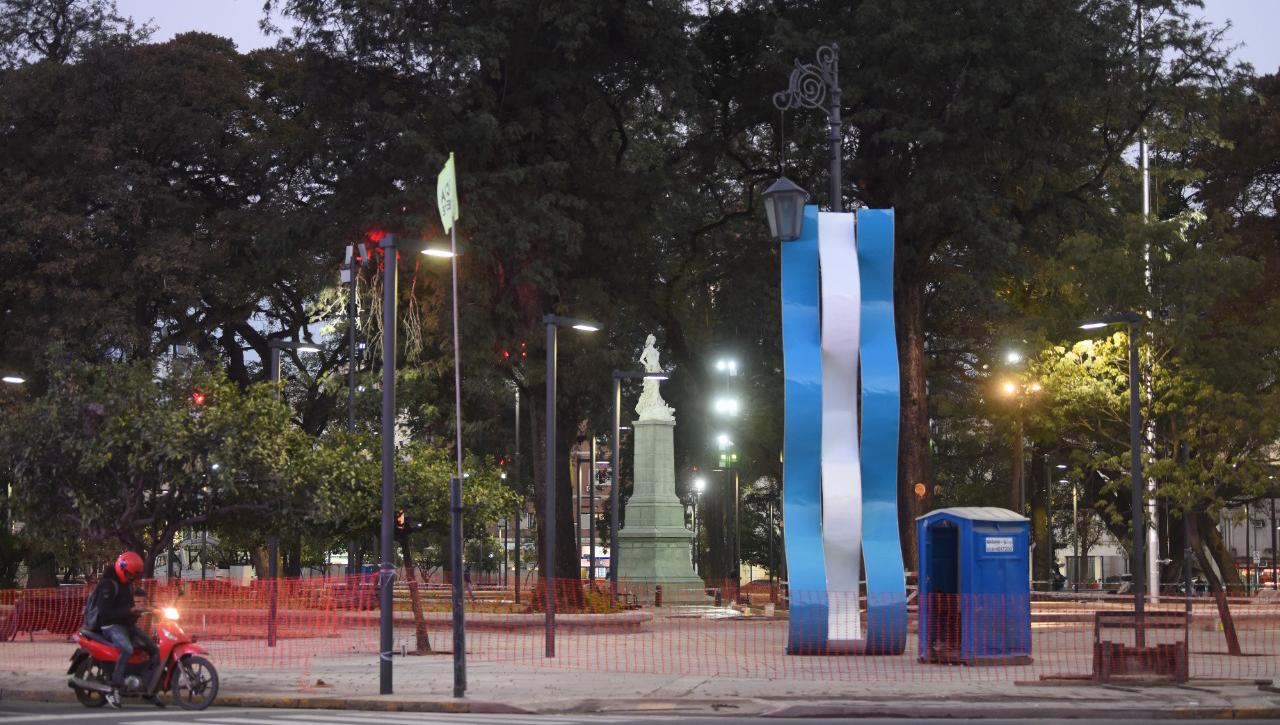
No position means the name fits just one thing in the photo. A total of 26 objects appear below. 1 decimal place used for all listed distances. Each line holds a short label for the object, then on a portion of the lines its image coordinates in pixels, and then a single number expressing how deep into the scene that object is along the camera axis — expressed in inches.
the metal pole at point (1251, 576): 1964.3
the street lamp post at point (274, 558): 1105.4
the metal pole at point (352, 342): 1388.4
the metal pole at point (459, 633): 730.8
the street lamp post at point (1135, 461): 966.4
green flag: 892.0
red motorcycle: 694.7
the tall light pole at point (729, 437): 2000.2
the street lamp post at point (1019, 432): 1600.6
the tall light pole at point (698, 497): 2658.0
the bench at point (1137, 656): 788.0
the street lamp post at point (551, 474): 1011.3
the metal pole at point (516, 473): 2406.5
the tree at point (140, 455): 959.0
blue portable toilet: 895.7
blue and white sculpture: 950.4
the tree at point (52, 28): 1711.4
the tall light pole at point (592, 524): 2041.8
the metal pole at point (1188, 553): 1517.0
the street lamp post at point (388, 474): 752.3
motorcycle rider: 693.3
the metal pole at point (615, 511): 1594.1
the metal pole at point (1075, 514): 2658.0
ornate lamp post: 959.0
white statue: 1855.3
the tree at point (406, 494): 1016.9
